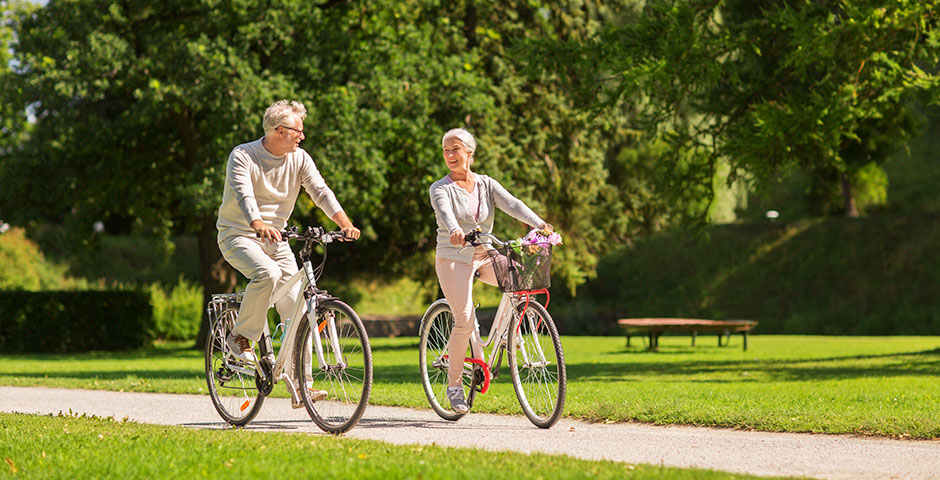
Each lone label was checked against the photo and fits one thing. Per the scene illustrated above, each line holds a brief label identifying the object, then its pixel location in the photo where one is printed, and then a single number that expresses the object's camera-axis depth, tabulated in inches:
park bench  1665.8
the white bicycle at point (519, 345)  553.9
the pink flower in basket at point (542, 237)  553.3
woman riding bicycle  584.7
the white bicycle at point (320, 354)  530.9
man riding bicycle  555.2
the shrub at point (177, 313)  2187.5
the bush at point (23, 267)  2174.0
